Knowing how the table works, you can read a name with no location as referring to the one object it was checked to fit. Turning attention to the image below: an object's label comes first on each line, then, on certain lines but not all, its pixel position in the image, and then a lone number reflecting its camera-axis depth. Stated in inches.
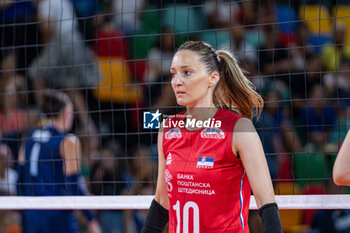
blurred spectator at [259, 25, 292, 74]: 404.8
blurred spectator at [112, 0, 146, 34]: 454.9
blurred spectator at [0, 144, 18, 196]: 439.2
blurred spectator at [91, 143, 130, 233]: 406.6
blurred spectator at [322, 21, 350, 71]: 414.3
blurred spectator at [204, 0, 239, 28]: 424.8
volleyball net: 381.7
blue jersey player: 336.2
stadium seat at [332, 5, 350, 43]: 419.5
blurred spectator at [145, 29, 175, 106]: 408.8
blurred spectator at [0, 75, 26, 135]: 453.2
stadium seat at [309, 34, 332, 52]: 425.7
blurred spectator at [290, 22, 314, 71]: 406.9
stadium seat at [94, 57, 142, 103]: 429.7
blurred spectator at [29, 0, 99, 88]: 418.3
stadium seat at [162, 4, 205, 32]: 426.3
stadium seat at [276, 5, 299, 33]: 419.5
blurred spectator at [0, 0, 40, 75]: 470.4
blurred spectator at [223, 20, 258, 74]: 400.8
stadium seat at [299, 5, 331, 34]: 428.8
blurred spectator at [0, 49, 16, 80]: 465.6
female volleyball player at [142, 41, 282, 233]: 187.0
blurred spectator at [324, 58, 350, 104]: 391.2
